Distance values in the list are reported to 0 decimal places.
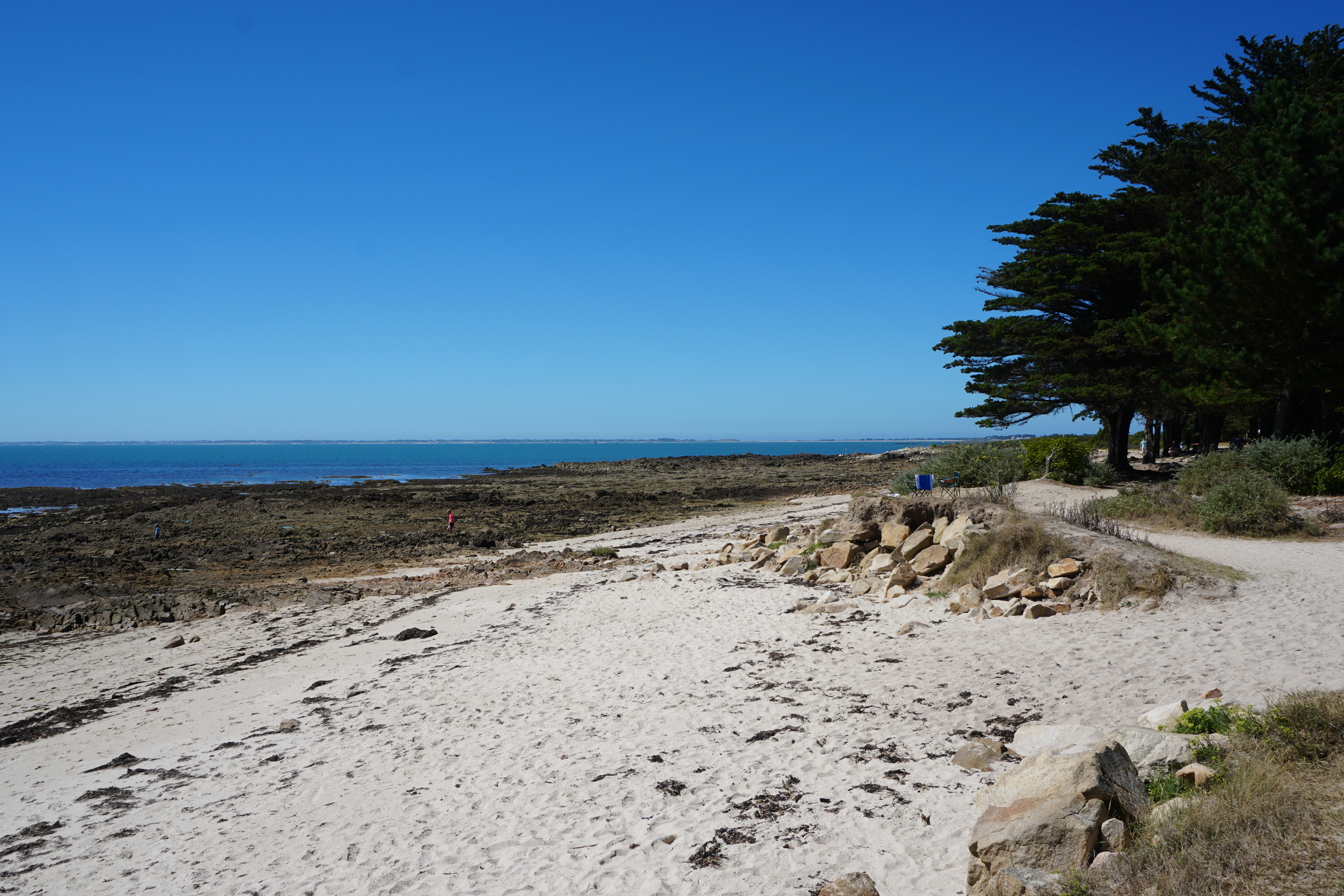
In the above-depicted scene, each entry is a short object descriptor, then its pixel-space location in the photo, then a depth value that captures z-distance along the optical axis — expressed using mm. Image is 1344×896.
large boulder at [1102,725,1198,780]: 4734
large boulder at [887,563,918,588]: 11805
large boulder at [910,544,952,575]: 12188
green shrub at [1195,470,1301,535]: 13898
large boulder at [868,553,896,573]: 13086
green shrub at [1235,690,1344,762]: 4281
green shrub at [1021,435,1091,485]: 24688
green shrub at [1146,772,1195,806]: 4473
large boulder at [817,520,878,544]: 14555
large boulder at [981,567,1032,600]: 10172
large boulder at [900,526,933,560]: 13141
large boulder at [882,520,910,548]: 13820
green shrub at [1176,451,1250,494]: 16922
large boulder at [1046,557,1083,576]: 10148
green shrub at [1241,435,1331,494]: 17328
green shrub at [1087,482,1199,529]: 15180
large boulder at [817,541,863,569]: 13969
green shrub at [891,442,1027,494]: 21656
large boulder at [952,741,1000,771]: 5879
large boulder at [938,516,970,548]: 12648
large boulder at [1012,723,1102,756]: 5398
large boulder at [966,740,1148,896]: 4074
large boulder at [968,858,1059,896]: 3920
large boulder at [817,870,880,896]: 4379
